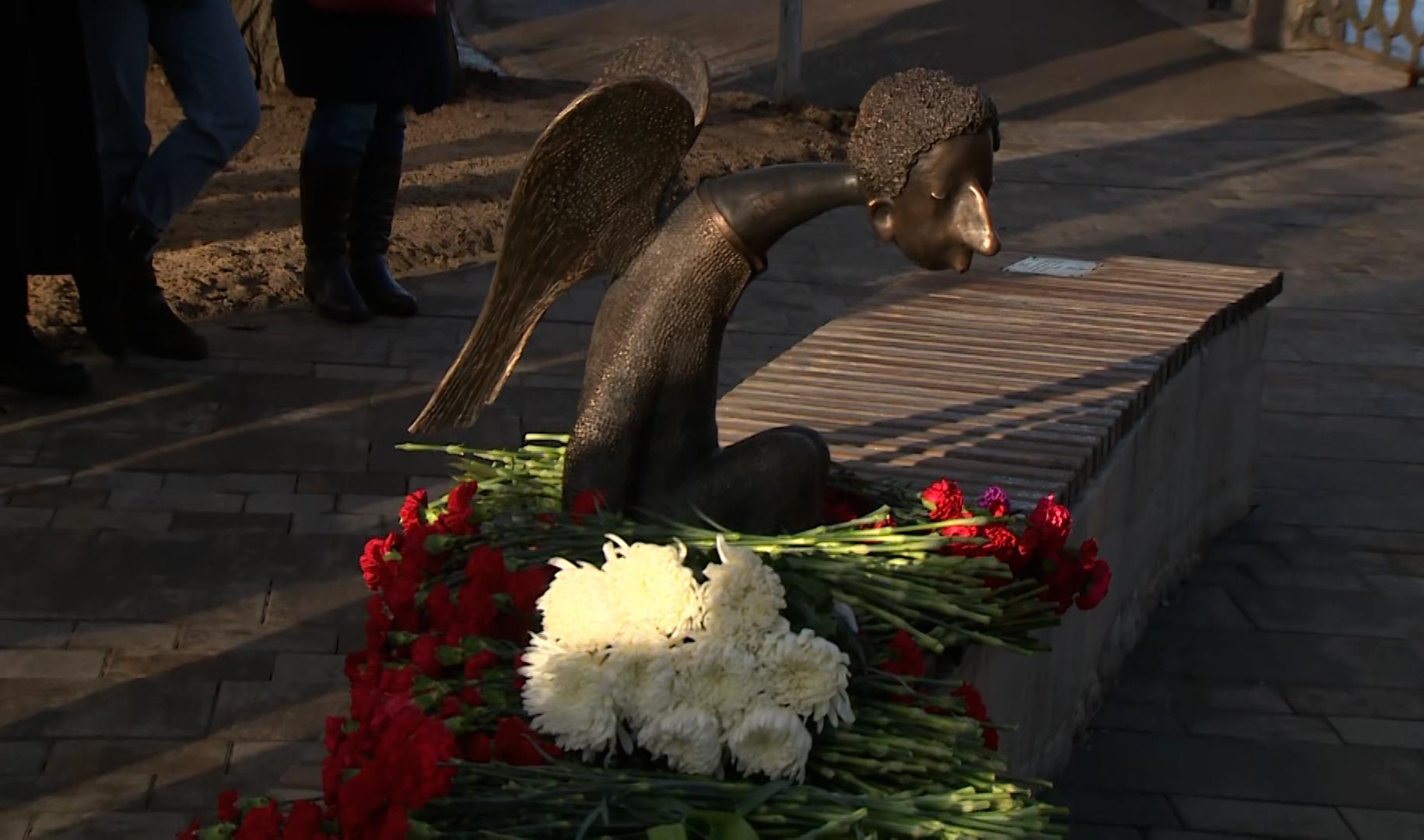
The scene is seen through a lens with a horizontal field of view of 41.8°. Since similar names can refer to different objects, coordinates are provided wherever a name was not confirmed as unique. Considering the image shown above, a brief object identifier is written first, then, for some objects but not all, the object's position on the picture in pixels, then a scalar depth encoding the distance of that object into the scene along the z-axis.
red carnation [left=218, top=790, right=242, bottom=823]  2.36
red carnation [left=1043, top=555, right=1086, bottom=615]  3.16
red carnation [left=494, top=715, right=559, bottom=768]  2.47
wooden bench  3.83
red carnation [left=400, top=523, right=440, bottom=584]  2.91
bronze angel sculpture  2.83
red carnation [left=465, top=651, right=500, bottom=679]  2.63
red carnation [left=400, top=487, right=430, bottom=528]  3.13
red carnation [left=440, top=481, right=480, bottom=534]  3.00
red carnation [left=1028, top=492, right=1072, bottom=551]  3.17
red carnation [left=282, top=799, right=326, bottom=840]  2.24
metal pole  10.29
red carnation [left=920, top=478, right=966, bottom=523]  3.15
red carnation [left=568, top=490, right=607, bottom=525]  3.00
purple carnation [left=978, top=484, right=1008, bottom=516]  3.23
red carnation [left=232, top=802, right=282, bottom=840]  2.25
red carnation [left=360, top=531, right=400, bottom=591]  2.98
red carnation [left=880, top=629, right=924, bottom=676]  2.76
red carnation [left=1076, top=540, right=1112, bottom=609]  3.20
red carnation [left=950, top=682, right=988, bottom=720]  2.78
